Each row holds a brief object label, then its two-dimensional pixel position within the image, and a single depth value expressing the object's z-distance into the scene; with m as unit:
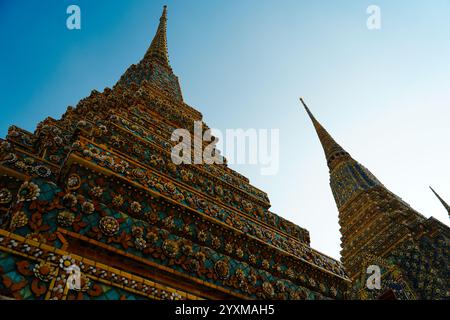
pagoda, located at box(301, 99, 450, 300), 8.96
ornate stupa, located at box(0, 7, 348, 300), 2.50
